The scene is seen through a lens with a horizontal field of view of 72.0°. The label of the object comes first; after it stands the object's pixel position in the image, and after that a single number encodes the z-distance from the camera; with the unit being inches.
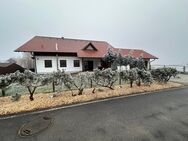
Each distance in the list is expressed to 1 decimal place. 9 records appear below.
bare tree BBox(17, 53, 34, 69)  874.8
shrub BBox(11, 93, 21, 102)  249.8
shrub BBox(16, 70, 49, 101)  248.2
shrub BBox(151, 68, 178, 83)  420.2
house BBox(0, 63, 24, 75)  628.4
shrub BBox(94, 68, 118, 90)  308.3
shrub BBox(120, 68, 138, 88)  344.2
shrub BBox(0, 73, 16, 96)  245.1
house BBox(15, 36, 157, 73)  683.4
